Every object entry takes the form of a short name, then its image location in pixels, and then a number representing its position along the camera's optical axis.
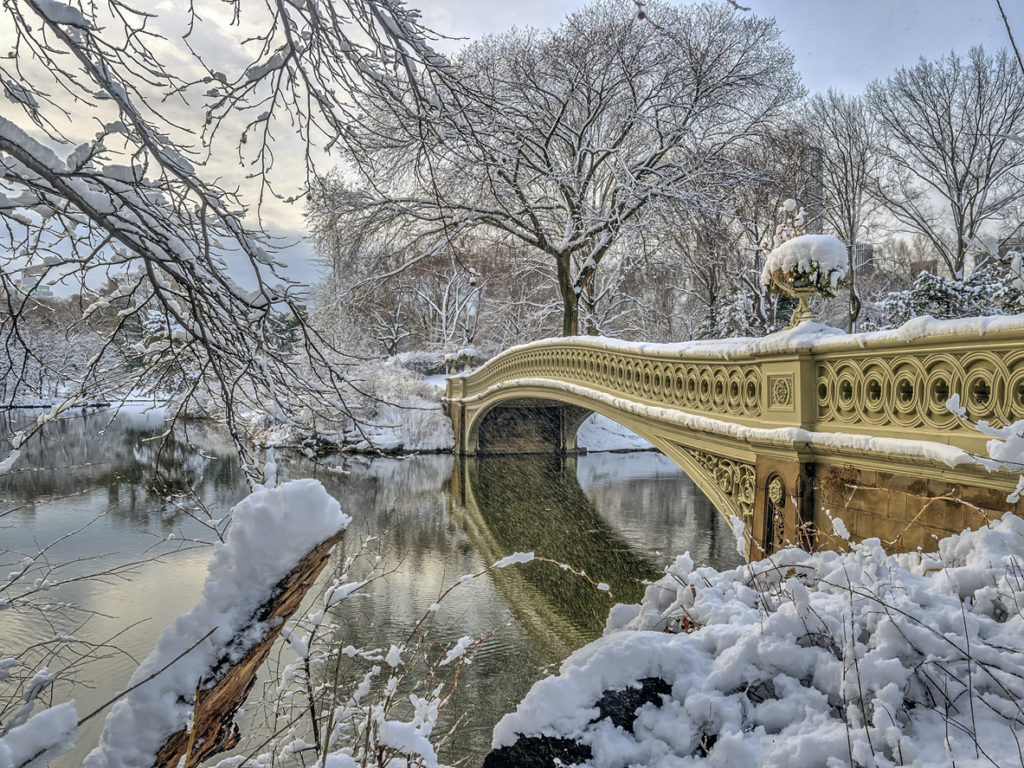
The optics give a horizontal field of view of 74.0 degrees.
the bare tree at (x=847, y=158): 17.70
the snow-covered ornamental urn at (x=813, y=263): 5.19
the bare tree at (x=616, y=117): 13.53
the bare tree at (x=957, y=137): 15.62
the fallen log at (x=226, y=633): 1.40
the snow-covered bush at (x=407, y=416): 20.19
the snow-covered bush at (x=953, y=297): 12.68
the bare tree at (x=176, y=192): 1.93
